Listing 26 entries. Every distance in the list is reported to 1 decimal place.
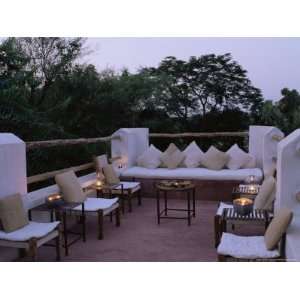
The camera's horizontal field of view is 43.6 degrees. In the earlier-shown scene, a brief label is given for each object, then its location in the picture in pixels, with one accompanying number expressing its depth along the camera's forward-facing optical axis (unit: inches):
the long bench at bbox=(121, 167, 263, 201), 247.9
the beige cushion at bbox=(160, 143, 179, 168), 280.8
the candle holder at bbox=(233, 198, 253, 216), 152.4
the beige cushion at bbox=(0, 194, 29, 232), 132.5
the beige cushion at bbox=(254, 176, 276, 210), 160.9
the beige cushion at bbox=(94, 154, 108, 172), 236.4
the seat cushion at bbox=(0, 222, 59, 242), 128.3
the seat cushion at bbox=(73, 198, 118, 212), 172.9
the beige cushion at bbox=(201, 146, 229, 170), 267.3
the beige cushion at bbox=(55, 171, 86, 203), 177.0
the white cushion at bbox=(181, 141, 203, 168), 278.4
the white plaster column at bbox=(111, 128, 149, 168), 278.2
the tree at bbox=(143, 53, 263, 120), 452.8
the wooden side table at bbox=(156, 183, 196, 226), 197.1
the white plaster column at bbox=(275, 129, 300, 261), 143.0
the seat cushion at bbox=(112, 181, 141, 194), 225.2
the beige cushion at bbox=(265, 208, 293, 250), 121.2
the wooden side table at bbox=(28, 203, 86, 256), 161.3
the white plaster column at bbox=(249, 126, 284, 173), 250.7
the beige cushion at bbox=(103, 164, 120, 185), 229.3
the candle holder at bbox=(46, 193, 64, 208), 166.2
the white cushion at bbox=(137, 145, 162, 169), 280.7
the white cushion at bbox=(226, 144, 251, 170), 266.8
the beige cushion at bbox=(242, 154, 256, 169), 267.6
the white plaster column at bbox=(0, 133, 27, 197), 140.7
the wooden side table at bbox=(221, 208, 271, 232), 146.7
